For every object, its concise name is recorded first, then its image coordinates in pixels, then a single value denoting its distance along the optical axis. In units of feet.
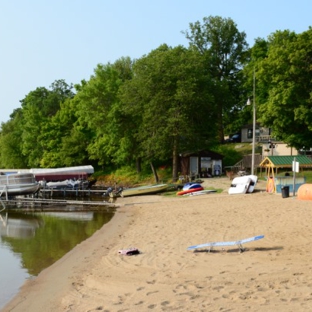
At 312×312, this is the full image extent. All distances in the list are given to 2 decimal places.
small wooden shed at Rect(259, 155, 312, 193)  118.42
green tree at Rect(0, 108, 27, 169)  262.67
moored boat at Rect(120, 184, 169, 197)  141.08
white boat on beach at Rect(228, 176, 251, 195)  110.00
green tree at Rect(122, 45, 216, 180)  158.20
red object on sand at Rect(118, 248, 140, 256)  53.36
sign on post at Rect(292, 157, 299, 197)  92.66
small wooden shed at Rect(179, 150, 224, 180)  173.37
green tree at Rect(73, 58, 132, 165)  183.73
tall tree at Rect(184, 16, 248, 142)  222.07
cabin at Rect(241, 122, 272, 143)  201.16
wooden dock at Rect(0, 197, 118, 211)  122.83
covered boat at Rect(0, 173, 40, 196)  142.72
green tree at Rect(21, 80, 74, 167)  238.07
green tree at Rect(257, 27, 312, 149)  144.77
